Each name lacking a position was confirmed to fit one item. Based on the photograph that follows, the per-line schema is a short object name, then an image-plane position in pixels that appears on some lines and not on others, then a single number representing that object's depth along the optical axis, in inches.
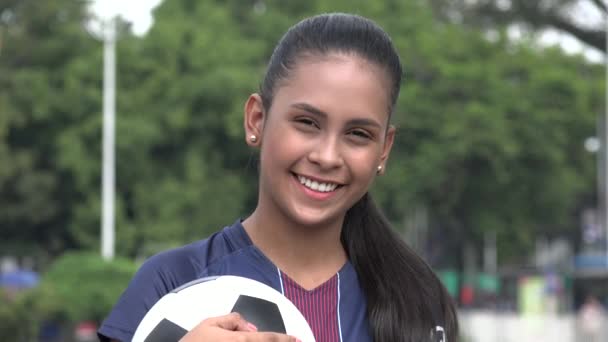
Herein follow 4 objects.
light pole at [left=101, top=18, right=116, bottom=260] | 1347.2
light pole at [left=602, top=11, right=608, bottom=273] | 1584.6
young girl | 113.3
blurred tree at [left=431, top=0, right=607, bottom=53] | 1131.3
